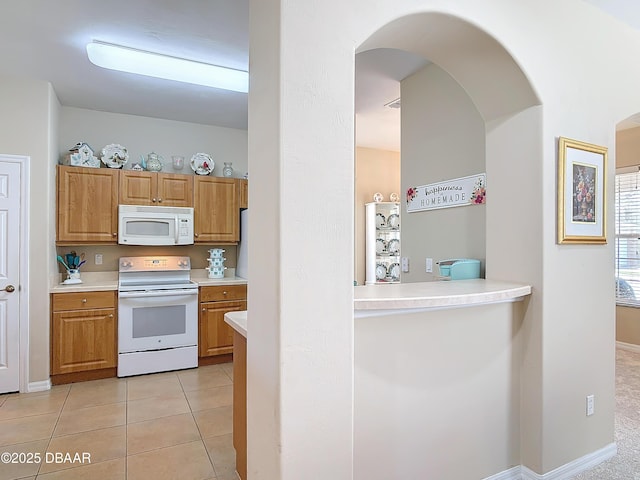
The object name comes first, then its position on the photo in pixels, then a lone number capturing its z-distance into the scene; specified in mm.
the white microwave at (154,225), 3982
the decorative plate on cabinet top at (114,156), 4039
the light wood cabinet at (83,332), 3547
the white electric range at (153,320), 3777
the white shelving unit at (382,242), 5797
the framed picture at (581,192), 2090
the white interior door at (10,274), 3355
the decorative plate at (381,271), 5828
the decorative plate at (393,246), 5879
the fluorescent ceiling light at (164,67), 2783
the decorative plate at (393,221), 5822
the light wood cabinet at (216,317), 4137
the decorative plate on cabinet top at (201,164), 4477
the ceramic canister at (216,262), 4590
